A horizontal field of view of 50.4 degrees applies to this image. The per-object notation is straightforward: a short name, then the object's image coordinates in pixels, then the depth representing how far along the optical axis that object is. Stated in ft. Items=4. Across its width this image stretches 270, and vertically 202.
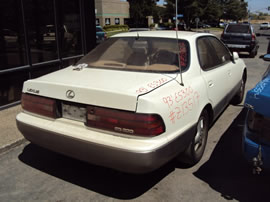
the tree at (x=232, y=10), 292.61
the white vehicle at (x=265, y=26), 234.19
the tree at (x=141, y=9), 210.38
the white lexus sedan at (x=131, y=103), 8.41
